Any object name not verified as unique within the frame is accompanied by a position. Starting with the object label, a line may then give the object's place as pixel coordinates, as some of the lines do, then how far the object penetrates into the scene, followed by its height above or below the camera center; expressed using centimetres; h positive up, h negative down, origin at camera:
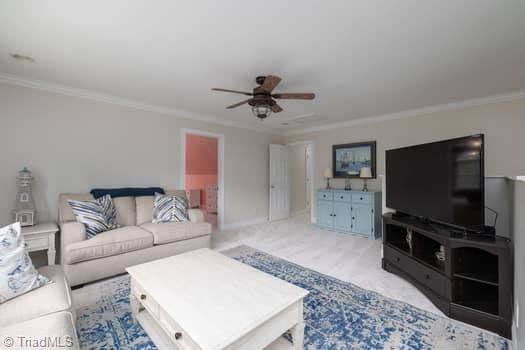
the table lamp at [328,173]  506 +3
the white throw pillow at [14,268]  131 -56
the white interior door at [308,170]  713 +14
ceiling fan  227 +78
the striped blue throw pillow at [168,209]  325 -50
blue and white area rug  159 -117
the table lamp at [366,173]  452 +3
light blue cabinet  426 -73
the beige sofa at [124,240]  233 -76
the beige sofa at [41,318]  105 -74
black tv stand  168 -85
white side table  240 -68
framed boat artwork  462 +34
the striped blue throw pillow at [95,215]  263 -48
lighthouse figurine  260 -32
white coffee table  116 -76
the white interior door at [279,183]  573 -22
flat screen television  190 -8
